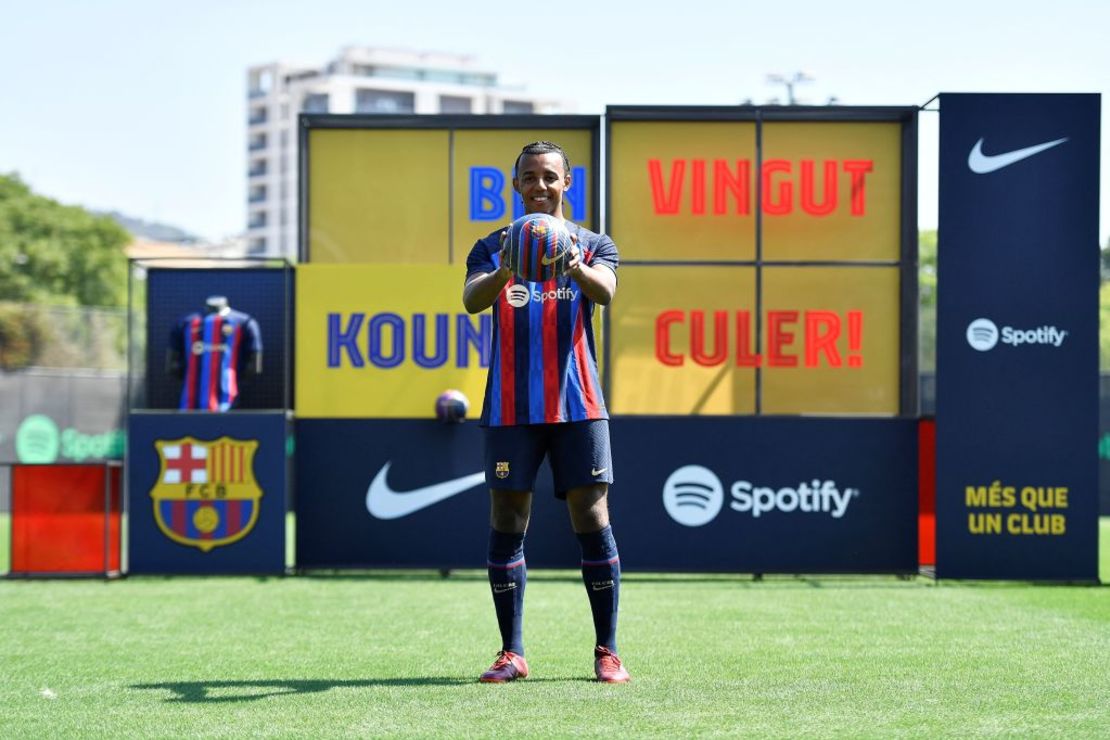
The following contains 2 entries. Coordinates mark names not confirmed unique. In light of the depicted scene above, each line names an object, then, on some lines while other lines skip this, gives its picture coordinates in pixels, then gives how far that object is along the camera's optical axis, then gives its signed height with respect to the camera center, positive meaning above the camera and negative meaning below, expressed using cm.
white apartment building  12344 +2162
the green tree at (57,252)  6042 +464
